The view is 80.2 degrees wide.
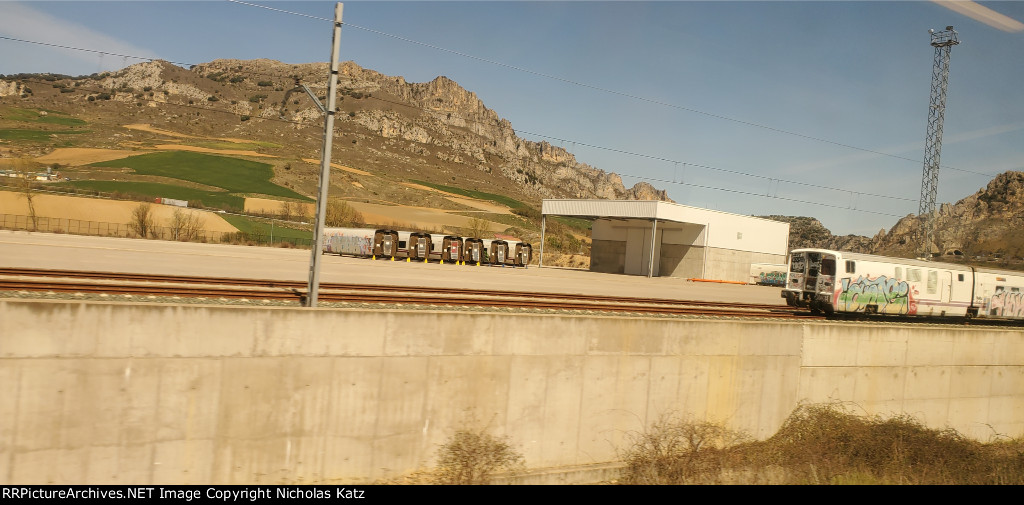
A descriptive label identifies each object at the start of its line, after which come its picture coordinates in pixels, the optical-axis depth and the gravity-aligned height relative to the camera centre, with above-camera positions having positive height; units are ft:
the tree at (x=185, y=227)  182.50 -0.13
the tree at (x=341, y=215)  248.46 +10.29
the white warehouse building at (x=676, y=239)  167.22 +8.80
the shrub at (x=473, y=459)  41.04 -14.56
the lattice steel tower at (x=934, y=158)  152.35 +32.87
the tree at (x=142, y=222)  178.67 +0.44
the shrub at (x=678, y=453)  44.80 -14.81
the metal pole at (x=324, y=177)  41.88 +4.21
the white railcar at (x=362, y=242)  167.63 -0.33
